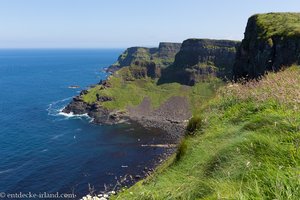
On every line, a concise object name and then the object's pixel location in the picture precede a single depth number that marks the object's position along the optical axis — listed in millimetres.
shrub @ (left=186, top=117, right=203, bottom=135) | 13828
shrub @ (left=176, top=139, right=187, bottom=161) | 12738
